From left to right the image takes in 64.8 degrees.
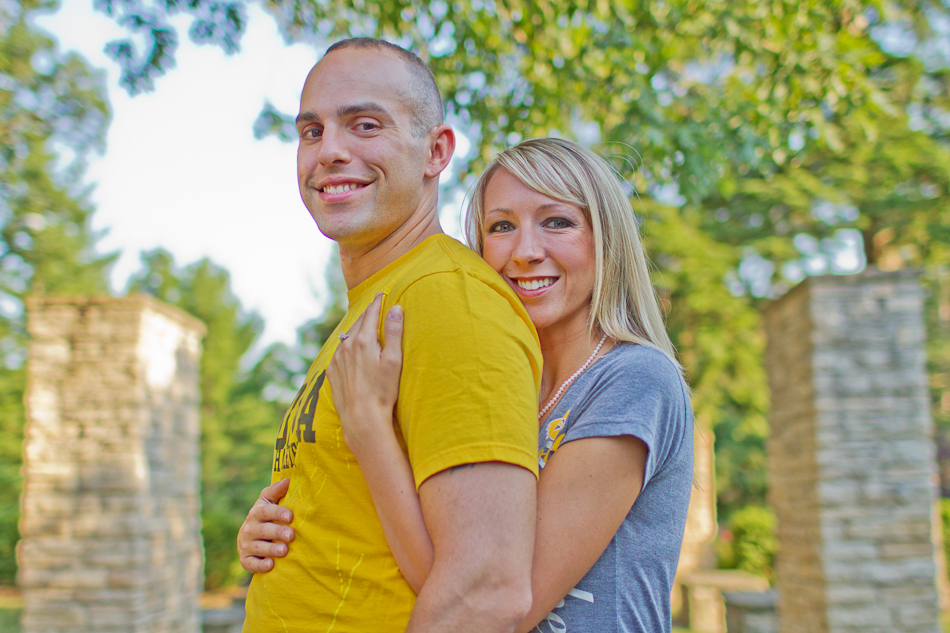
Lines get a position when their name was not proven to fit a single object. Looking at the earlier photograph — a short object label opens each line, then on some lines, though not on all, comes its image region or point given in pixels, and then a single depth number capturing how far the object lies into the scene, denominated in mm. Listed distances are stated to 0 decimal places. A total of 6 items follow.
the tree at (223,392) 24000
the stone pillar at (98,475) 5492
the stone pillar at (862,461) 5461
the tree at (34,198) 7871
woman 1273
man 1116
